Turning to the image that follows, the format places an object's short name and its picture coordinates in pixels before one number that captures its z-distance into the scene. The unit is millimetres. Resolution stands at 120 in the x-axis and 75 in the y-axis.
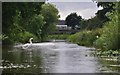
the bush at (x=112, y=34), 29422
